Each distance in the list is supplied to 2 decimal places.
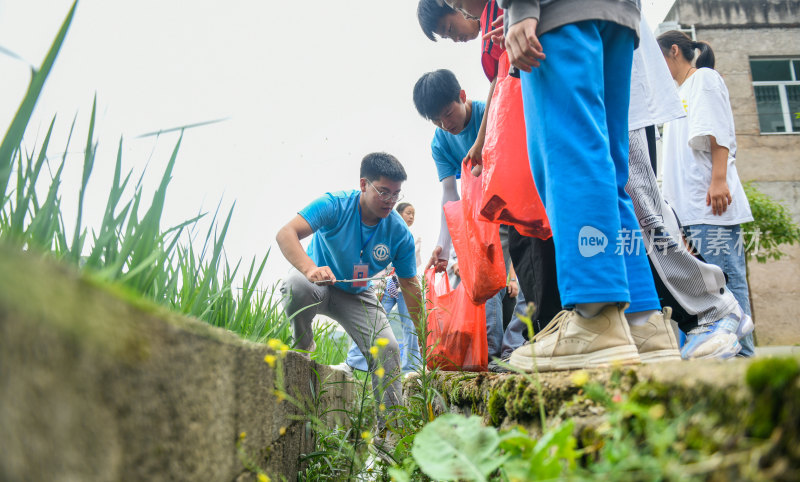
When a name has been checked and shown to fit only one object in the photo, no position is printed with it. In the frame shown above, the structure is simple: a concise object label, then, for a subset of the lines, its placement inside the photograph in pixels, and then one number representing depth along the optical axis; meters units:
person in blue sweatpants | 1.31
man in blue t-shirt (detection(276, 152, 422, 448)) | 3.48
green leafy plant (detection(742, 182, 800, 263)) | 7.88
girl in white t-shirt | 2.70
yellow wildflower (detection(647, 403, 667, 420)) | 0.62
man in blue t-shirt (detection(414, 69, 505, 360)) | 2.93
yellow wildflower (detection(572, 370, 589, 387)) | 0.82
